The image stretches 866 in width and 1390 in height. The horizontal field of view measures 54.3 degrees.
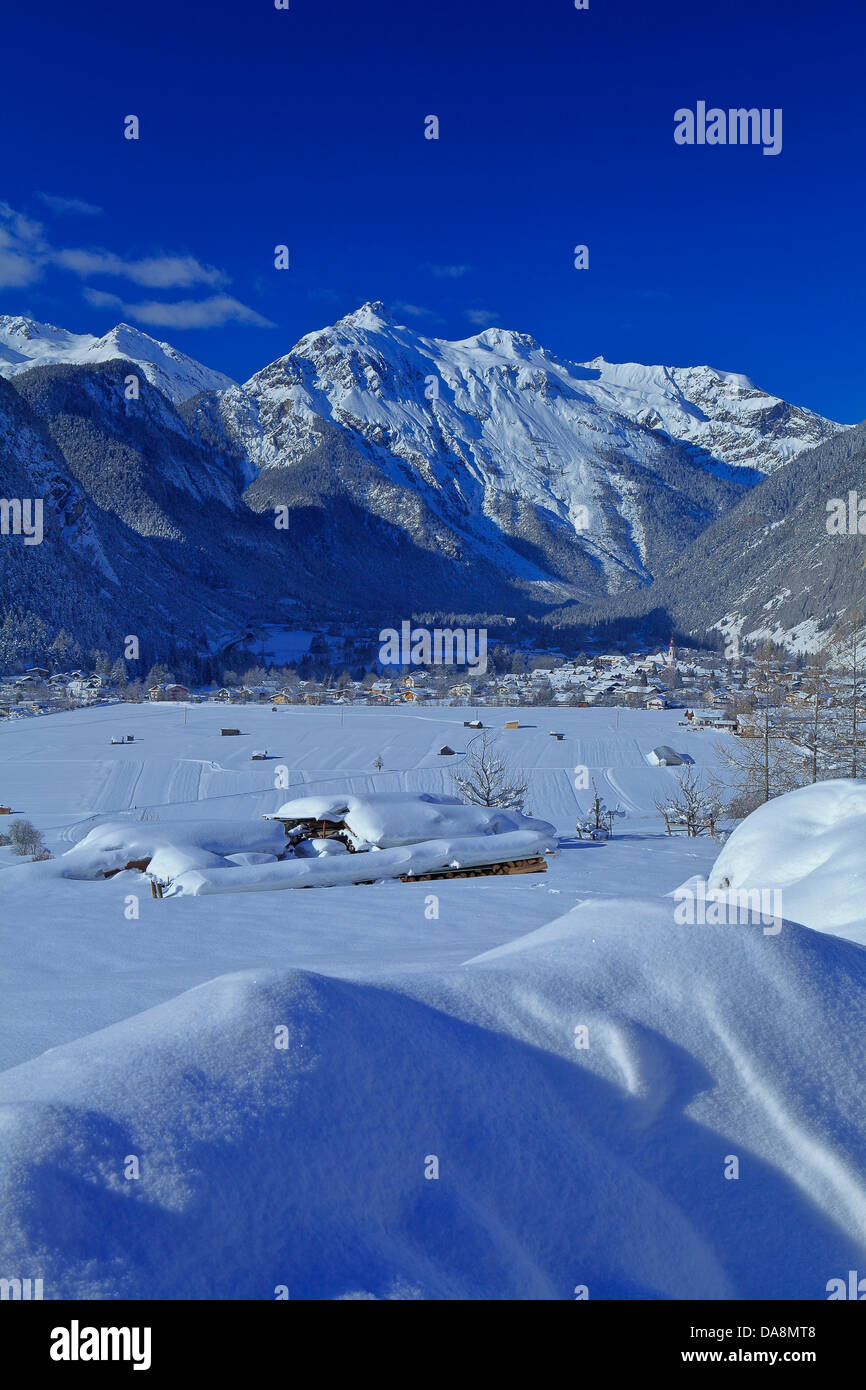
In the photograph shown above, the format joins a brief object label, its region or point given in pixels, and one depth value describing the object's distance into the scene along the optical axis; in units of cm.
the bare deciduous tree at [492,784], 2886
